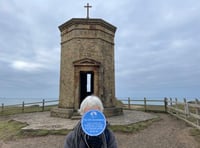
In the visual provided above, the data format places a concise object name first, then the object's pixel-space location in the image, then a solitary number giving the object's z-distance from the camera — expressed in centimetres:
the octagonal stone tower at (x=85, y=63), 755
